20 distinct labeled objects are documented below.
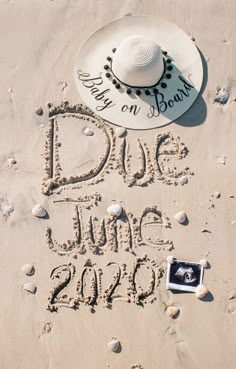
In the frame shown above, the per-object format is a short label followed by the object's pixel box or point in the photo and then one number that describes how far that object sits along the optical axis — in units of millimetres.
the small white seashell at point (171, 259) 2750
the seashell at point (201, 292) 2705
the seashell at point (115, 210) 2814
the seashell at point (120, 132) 2947
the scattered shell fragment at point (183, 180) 2869
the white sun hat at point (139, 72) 2906
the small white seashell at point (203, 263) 2752
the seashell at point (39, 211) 2842
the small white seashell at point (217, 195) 2848
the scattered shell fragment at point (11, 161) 2943
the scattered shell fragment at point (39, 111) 3010
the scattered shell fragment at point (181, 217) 2801
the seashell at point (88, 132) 2971
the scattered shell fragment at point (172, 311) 2684
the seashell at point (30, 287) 2752
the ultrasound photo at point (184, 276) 2738
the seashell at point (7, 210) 2873
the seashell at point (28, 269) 2773
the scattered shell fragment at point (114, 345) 2646
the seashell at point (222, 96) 3000
